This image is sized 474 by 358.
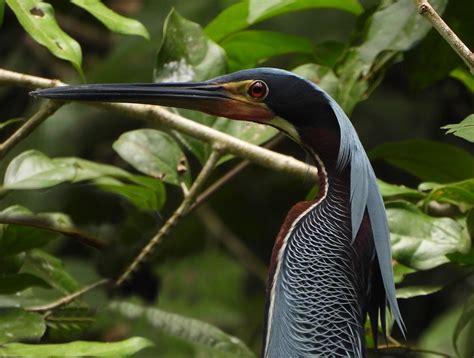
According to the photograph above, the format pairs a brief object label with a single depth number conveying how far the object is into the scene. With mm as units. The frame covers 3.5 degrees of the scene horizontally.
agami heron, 5470
